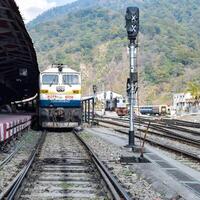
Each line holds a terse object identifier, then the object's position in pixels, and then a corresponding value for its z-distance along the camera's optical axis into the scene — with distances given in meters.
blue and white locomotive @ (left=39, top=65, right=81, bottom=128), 29.44
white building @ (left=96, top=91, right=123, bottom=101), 133.00
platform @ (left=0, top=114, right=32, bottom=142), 16.41
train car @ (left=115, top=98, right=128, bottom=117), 81.88
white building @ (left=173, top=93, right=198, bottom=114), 102.66
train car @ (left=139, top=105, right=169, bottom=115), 91.85
